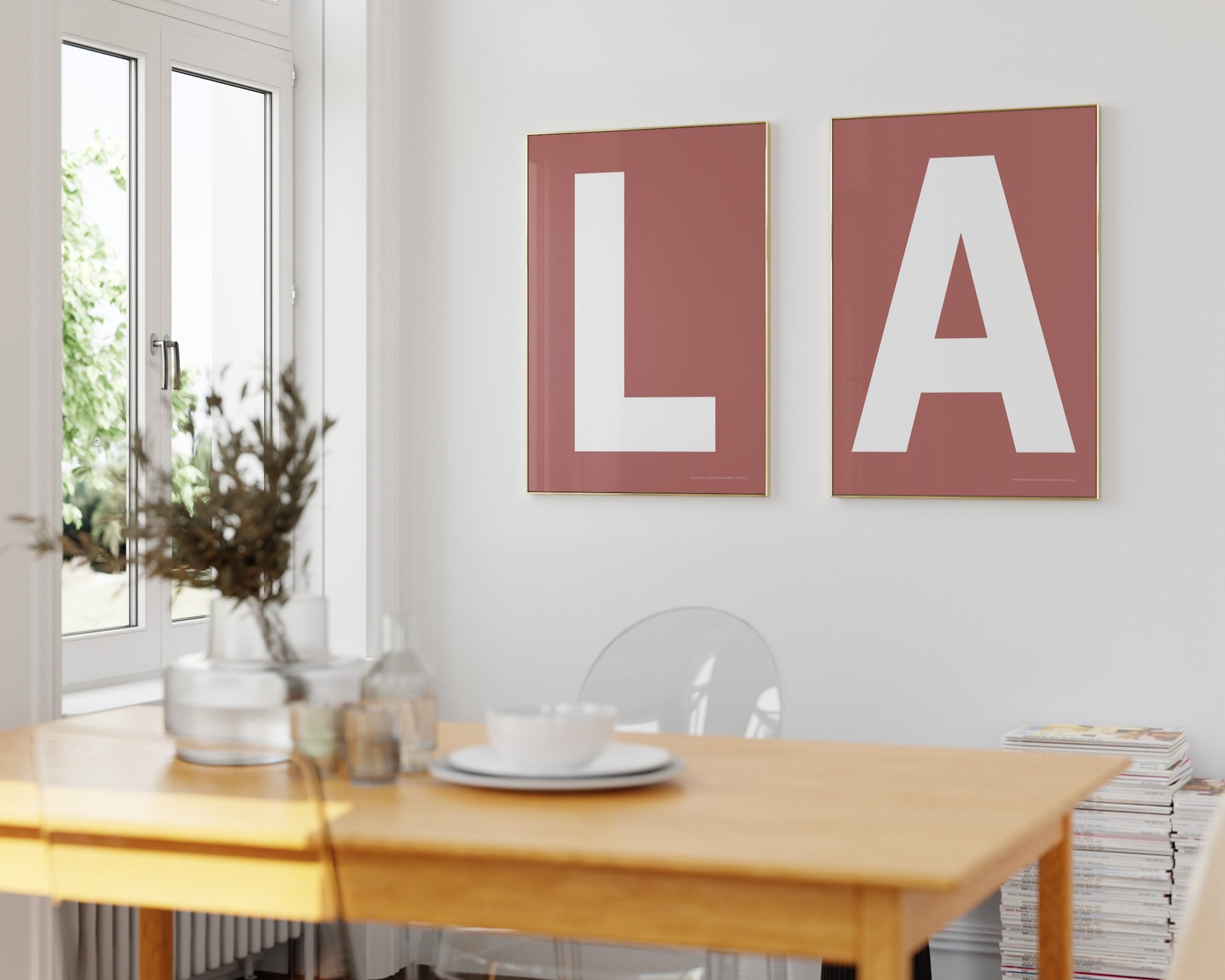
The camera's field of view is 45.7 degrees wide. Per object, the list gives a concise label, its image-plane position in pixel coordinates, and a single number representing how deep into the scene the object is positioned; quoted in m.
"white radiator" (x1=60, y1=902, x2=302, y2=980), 2.76
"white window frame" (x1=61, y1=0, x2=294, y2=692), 2.95
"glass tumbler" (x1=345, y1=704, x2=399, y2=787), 1.83
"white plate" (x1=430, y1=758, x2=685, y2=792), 1.76
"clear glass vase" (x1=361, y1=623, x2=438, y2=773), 1.90
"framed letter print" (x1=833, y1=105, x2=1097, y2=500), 3.07
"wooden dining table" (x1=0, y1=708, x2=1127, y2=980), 1.45
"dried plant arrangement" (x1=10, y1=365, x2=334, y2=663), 1.90
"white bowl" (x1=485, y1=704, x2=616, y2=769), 1.81
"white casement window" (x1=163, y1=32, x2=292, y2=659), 3.19
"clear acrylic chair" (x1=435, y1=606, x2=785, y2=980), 2.47
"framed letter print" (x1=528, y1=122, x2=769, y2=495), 3.29
